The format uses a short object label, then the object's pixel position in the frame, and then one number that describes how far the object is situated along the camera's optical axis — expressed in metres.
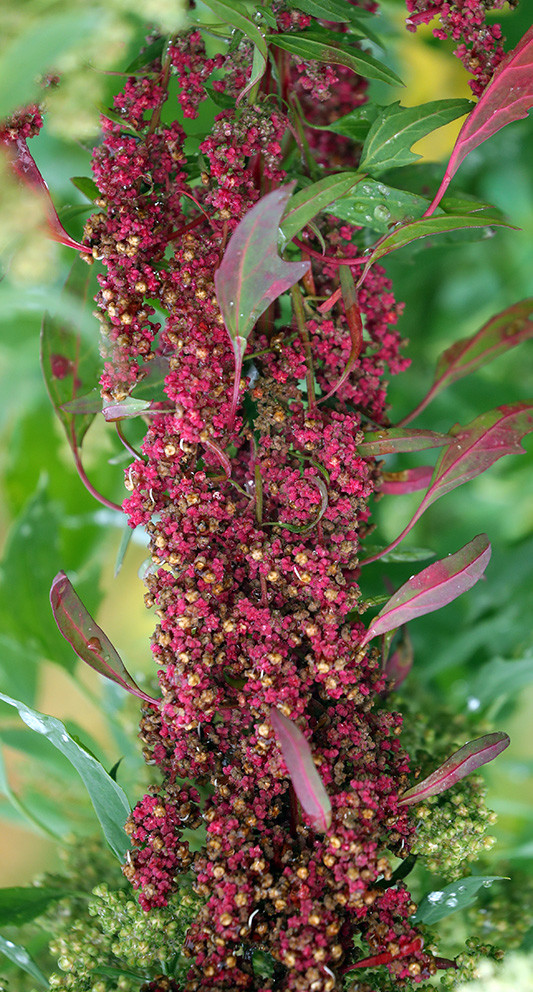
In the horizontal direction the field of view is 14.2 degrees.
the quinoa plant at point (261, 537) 0.55
